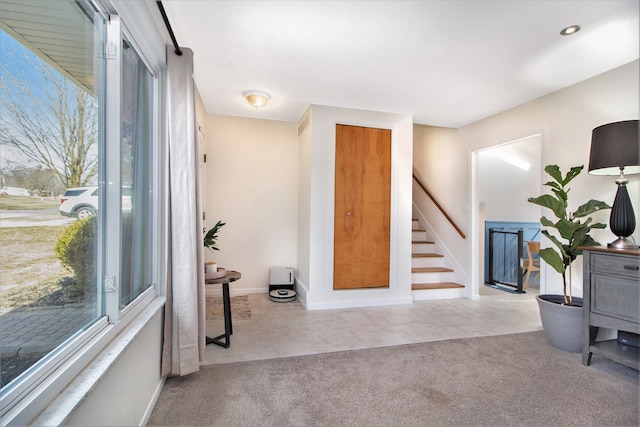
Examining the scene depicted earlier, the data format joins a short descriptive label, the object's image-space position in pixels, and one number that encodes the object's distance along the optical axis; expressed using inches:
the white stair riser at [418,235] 192.2
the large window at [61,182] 30.3
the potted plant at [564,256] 94.6
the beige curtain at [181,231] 71.9
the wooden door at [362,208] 141.5
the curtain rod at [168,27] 62.7
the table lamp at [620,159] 82.1
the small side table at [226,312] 93.7
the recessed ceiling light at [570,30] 79.7
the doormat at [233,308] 125.2
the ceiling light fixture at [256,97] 125.8
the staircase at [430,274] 157.4
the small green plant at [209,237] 93.5
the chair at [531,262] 199.5
